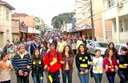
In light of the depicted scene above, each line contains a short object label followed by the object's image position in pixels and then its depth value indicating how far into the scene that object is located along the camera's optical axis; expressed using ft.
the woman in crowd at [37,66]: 15.72
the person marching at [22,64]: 15.22
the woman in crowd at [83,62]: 15.33
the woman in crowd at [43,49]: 19.84
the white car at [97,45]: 42.53
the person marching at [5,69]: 14.11
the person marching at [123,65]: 15.73
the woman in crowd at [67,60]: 16.27
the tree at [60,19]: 275.84
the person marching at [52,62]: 15.53
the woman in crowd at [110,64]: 15.77
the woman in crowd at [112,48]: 16.44
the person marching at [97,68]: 15.55
